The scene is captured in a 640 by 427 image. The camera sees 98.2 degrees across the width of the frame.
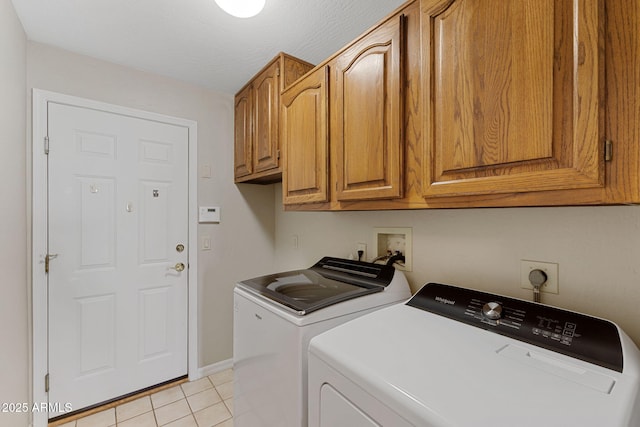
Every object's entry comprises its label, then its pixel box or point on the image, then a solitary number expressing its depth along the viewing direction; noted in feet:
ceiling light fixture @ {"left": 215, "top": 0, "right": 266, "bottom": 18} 4.06
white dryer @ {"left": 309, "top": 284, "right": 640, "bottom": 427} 1.78
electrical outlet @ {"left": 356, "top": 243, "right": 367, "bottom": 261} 5.50
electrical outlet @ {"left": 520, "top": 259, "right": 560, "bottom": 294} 3.20
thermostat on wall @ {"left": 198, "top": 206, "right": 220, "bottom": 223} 7.39
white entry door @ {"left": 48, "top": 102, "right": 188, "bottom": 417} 5.77
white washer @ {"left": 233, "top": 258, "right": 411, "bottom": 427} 3.35
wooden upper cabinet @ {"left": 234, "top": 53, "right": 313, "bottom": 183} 5.90
